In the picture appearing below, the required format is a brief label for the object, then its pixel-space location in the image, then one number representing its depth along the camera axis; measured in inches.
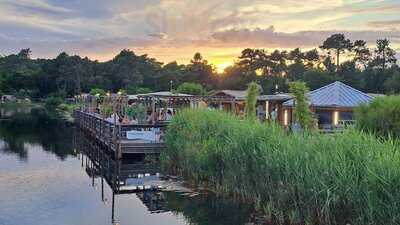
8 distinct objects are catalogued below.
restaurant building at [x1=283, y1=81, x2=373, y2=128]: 1254.3
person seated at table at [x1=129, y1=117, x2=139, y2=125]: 1100.8
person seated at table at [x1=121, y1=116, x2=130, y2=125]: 1058.6
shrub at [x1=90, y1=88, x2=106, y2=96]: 2285.3
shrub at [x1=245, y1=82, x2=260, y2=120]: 1184.2
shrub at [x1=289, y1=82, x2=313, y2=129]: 950.4
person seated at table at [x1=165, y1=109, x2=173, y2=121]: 1170.8
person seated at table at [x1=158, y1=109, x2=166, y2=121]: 1171.0
